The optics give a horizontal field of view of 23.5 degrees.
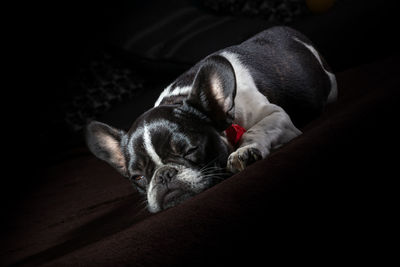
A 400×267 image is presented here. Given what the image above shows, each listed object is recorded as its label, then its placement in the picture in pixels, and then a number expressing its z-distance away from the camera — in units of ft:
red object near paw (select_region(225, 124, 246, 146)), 5.14
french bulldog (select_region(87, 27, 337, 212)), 4.87
